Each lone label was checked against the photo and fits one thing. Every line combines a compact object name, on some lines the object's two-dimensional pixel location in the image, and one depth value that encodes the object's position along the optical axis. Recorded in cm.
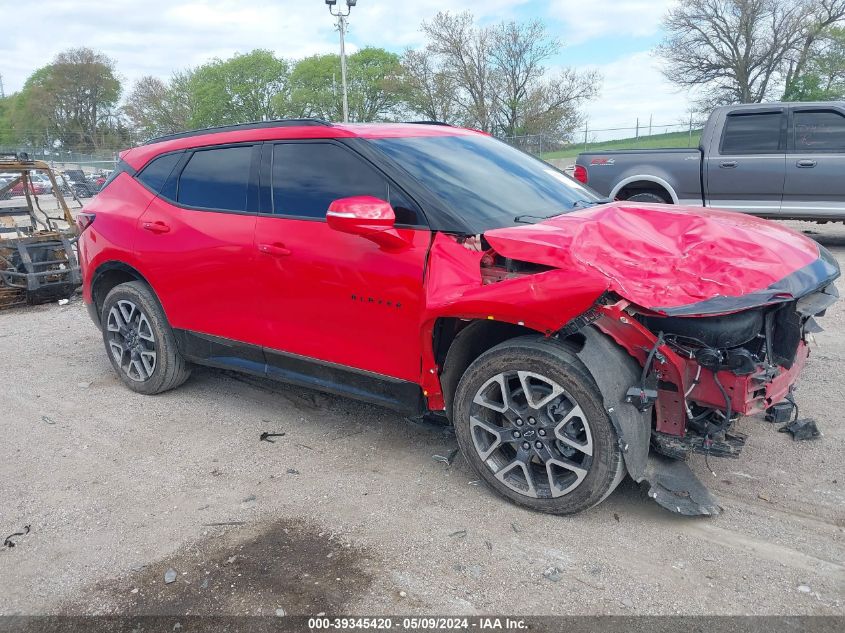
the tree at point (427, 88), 4462
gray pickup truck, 862
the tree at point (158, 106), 6869
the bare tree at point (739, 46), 3247
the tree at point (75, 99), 7006
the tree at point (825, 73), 3120
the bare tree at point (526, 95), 4200
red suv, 277
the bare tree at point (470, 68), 4284
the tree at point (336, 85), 6250
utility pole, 2468
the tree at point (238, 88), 6956
